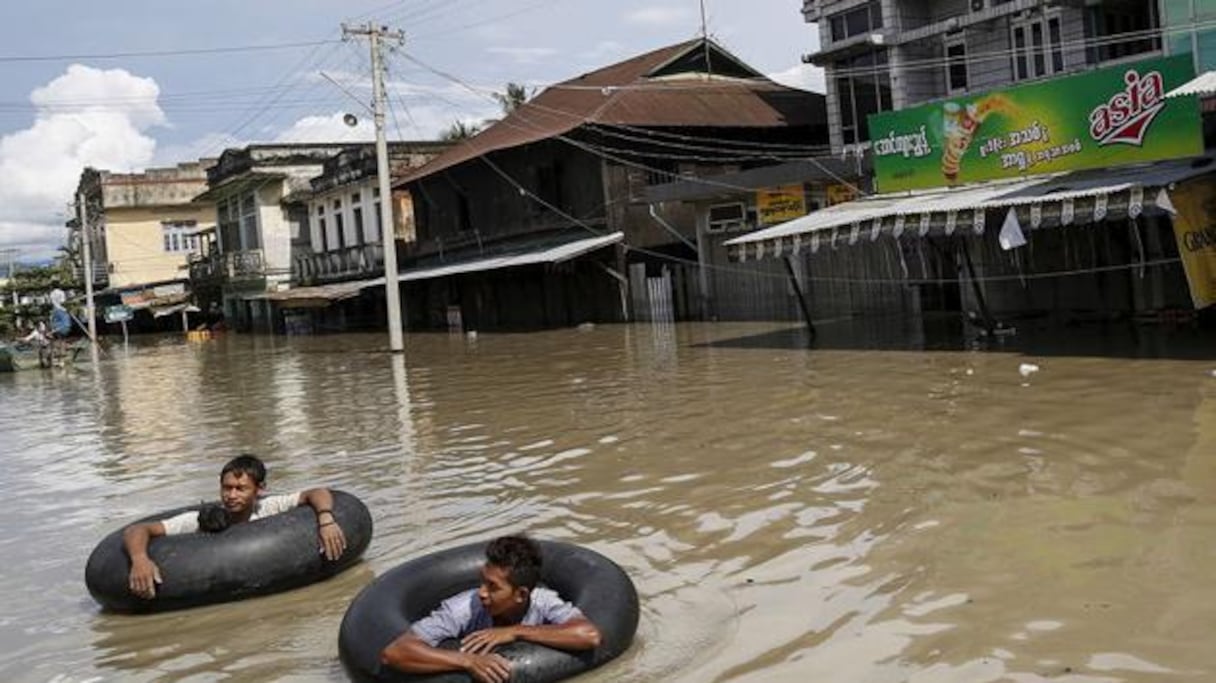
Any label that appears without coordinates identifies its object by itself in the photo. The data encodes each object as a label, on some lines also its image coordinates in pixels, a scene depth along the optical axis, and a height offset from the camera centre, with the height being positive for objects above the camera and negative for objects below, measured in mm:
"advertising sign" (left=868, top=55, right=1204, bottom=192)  16047 +2219
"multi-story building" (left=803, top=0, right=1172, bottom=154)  24047 +5403
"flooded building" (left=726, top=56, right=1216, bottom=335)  15516 +972
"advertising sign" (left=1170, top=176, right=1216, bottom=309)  15320 +241
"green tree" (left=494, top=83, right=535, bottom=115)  54044 +10880
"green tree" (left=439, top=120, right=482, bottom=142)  58250 +9963
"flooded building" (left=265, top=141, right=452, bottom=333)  46344 +4163
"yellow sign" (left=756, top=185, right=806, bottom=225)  27484 +2200
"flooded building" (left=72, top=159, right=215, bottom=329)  67312 +7609
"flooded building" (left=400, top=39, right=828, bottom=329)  31922 +4134
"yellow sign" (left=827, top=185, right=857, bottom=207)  25906 +2181
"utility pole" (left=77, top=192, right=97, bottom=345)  51531 +4204
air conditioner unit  28953 +2115
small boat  36312 +391
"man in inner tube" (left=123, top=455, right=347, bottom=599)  6809 -1018
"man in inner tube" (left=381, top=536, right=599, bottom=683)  4773 -1320
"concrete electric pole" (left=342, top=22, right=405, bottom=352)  29609 +2478
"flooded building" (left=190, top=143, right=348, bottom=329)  54188 +6482
